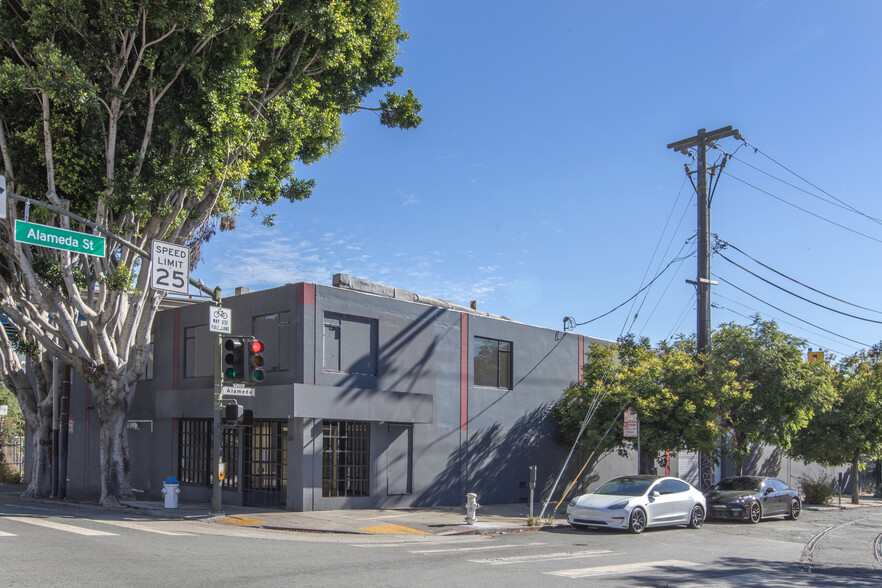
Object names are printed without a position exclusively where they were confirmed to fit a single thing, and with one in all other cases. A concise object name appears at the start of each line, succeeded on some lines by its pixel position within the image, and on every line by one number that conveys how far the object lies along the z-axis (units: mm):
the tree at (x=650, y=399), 22484
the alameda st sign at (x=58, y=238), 13773
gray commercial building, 20641
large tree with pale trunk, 17812
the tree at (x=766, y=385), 23438
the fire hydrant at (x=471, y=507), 18453
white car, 17625
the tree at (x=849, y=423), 29547
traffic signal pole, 18250
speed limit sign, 16922
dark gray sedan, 21453
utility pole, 23344
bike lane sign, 18084
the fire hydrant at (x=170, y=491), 20703
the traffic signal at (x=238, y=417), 17969
